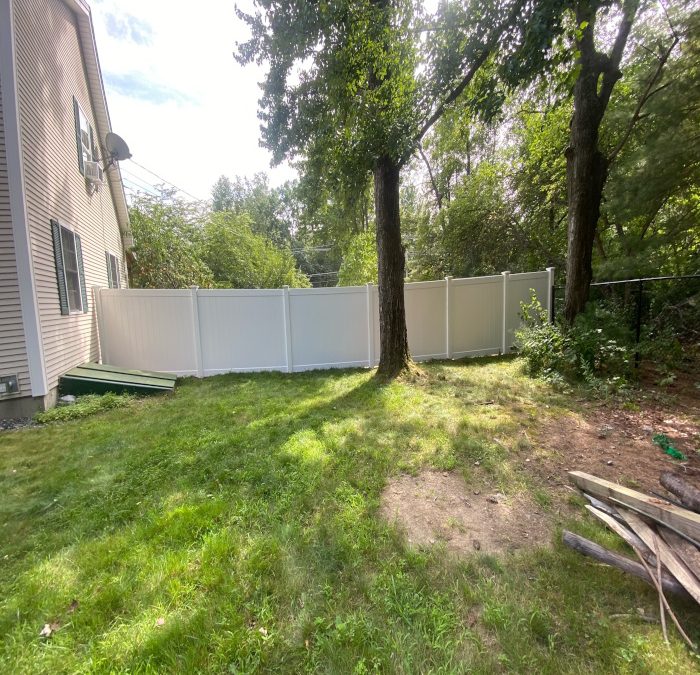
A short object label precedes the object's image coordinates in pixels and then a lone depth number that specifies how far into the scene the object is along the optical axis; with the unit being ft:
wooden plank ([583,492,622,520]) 6.90
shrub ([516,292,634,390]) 16.79
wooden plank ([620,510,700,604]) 4.83
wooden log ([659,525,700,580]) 5.10
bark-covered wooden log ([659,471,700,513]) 6.41
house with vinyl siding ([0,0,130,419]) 14.15
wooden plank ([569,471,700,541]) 5.59
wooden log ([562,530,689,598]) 5.09
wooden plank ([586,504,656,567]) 5.56
